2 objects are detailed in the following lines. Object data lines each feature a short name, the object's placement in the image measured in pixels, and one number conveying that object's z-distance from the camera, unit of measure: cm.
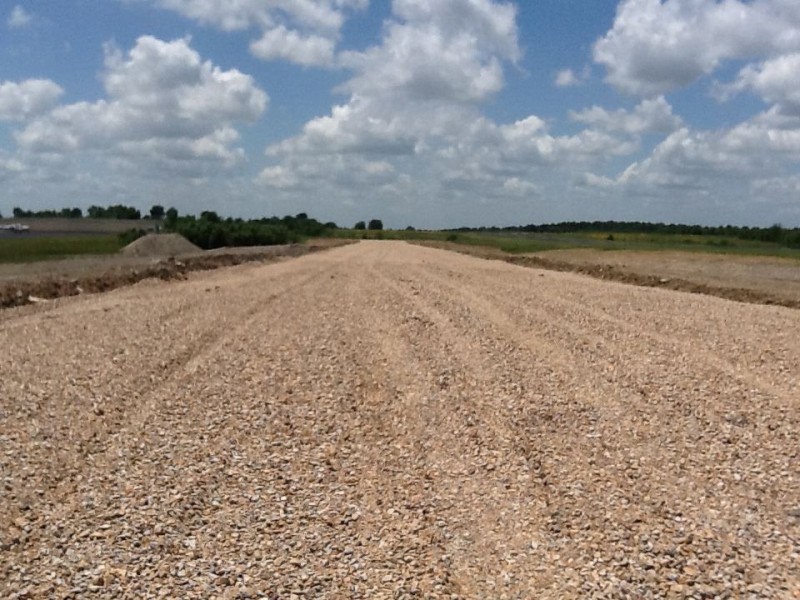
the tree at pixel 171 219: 7789
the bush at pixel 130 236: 6340
